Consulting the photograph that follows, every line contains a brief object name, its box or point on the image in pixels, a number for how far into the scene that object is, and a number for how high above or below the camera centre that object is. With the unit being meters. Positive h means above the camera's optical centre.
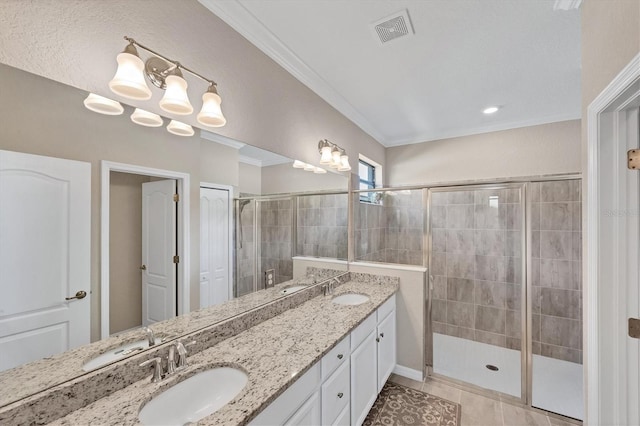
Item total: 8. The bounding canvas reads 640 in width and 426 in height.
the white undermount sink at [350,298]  2.29 -0.76
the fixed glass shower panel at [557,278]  2.64 -0.68
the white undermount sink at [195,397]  0.93 -0.72
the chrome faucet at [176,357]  1.06 -0.61
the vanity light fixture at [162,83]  1.00 +0.57
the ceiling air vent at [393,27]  1.58 +1.22
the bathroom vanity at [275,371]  0.84 -0.67
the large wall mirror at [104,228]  0.81 -0.06
